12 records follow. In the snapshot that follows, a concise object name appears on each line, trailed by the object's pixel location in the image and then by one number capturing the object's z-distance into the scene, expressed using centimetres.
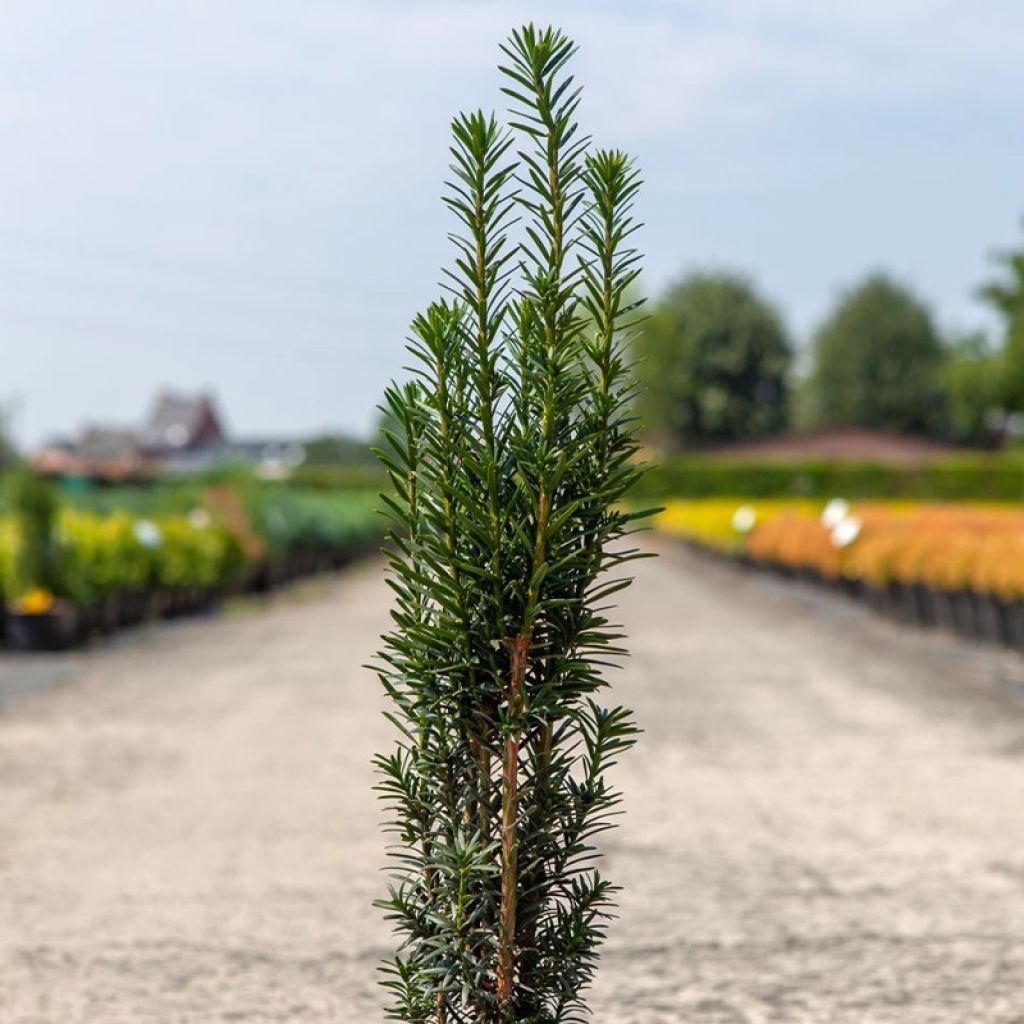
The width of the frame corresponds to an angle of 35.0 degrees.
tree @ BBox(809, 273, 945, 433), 9519
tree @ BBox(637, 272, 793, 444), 9231
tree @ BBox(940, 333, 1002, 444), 5825
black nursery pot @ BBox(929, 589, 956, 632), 1820
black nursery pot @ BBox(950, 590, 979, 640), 1747
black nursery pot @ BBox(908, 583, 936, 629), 1916
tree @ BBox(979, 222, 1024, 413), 5659
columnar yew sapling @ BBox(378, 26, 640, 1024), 268
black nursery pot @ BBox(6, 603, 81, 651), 1608
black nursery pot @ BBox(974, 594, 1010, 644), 1656
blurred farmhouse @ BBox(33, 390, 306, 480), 12350
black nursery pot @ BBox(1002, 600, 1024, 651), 1593
